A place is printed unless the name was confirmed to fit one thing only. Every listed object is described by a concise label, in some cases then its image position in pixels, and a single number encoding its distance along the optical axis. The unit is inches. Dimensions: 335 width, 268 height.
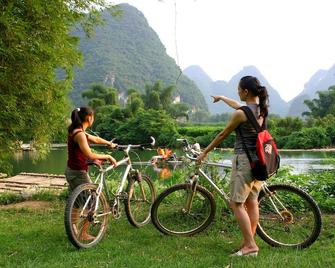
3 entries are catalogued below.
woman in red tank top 165.6
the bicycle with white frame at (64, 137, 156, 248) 157.9
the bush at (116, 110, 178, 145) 2132.1
